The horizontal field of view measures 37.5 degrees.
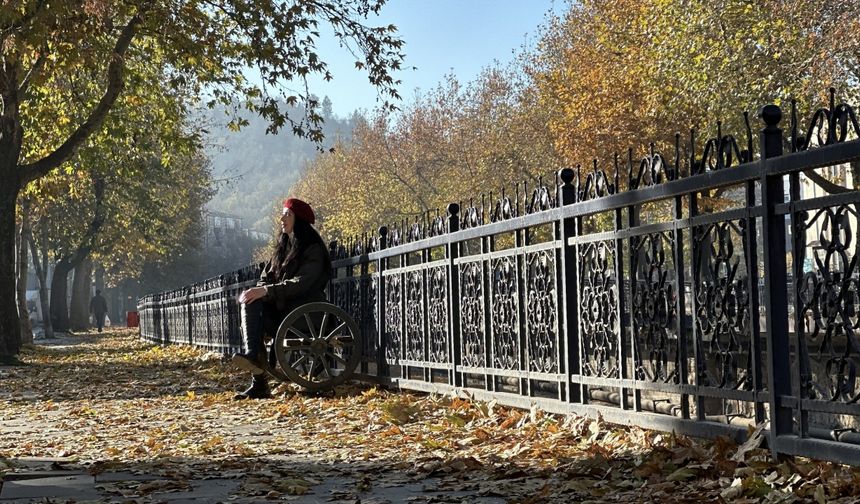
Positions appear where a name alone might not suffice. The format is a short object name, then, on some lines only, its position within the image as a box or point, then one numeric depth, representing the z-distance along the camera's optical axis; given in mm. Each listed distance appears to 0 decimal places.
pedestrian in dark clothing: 70312
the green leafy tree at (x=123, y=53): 19094
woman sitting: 12641
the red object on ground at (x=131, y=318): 79875
